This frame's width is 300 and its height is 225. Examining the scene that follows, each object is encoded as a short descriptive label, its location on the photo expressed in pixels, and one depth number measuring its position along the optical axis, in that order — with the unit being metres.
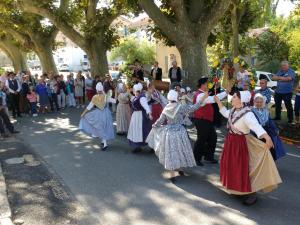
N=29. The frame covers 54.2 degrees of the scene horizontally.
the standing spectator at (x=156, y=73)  10.83
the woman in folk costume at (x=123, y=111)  8.36
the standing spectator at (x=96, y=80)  13.15
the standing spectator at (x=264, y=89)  7.30
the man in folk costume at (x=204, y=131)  5.94
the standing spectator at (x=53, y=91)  13.16
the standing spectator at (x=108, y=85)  12.04
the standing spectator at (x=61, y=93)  13.56
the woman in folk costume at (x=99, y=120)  7.23
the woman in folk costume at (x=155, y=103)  7.08
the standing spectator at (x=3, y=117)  8.95
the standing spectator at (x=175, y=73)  10.61
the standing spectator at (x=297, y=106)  8.95
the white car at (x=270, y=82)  19.82
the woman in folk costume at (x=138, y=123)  6.79
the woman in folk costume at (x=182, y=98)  5.67
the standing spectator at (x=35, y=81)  14.16
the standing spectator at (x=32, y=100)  12.25
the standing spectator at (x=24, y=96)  12.20
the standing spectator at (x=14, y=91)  11.78
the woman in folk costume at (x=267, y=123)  5.36
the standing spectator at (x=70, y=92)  14.10
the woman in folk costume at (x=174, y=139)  5.29
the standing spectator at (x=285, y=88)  8.89
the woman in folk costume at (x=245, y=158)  4.28
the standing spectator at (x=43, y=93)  12.68
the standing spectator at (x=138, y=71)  9.55
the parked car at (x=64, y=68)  52.92
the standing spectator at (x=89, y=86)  13.97
